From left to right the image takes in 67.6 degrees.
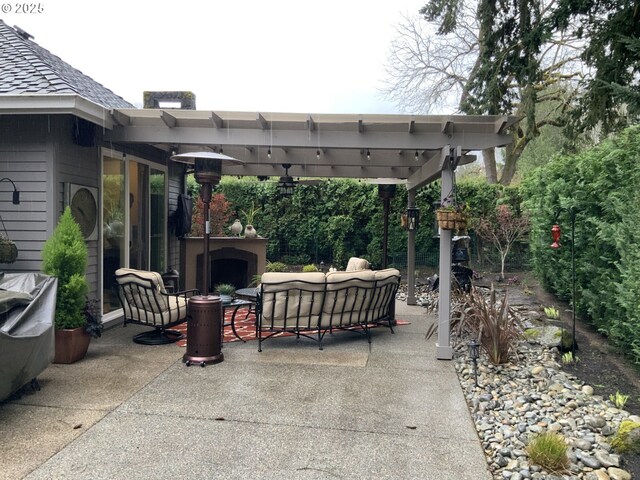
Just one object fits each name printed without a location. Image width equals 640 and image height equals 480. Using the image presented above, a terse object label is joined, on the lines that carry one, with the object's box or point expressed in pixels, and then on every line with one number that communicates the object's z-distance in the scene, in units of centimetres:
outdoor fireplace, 891
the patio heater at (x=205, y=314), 475
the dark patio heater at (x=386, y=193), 834
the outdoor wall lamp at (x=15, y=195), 508
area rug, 598
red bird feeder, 522
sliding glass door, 623
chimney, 757
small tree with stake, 1098
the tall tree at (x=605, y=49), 525
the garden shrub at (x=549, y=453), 279
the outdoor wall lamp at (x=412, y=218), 806
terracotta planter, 462
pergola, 516
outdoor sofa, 534
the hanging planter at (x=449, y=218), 501
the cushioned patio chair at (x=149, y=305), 527
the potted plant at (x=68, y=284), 450
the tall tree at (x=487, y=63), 664
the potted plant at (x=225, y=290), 843
